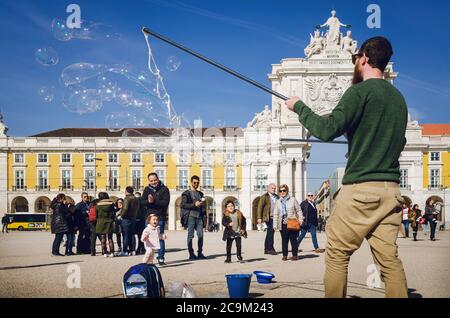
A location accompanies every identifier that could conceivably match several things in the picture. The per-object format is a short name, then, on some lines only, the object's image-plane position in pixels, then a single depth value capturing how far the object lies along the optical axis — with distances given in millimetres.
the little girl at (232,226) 13448
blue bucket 7227
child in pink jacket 11359
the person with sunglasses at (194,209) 14133
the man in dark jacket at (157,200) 13156
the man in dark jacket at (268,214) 16359
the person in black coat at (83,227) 17656
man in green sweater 4395
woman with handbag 14320
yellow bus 62469
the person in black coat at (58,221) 16422
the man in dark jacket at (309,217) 18094
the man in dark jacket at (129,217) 15914
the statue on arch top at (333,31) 64350
